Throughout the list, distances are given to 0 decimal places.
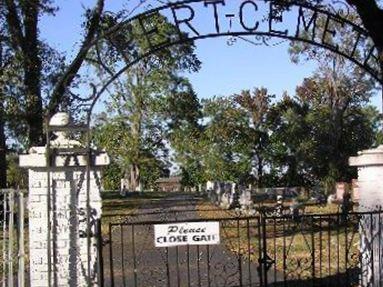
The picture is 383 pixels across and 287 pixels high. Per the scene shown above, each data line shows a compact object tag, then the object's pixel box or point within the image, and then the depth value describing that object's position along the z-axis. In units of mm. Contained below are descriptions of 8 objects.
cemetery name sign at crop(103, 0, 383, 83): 8531
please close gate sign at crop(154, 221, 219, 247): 8453
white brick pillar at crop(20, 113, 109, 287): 8211
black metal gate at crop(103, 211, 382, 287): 9875
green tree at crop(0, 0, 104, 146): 19922
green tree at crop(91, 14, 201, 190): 54531
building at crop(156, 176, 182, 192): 124988
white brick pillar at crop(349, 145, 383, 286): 9797
